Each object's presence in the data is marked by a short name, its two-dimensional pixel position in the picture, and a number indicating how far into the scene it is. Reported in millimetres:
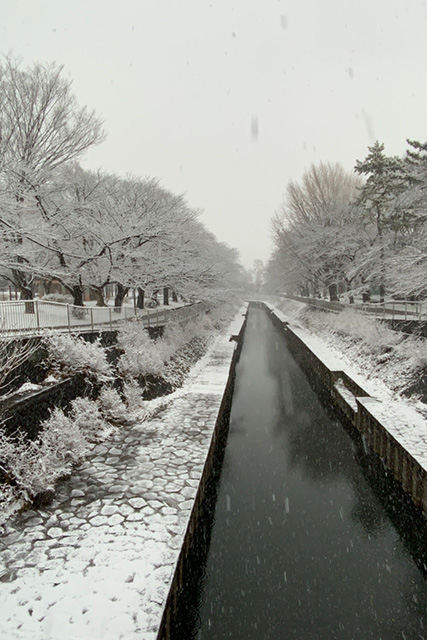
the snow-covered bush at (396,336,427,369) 12414
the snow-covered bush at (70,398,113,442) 8609
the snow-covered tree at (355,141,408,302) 24609
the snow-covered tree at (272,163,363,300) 29797
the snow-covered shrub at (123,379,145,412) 10742
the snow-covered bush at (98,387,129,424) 9789
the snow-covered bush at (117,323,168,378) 12562
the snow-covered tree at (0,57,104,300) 16500
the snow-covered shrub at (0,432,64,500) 6113
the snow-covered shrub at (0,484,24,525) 5699
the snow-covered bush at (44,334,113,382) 9250
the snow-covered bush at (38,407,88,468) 7055
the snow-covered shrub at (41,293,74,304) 22781
